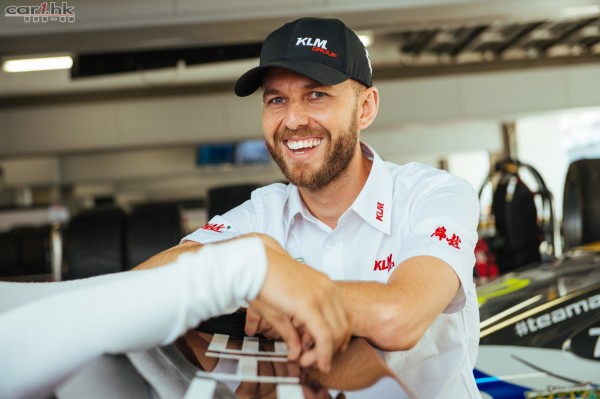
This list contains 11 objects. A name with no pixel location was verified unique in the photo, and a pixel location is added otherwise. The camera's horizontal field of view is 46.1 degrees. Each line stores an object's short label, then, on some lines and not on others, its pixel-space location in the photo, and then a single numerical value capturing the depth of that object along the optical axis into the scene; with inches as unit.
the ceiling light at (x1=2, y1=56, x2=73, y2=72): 259.9
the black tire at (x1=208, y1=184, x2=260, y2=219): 108.8
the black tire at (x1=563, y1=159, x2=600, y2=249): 144.7
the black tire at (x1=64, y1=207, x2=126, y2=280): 164.4
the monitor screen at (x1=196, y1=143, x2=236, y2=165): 487.8
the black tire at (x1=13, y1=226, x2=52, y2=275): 249.0
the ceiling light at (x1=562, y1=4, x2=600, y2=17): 223.8
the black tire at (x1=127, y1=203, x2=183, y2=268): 167.0
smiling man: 53.0
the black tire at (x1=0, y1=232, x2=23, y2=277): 244.1
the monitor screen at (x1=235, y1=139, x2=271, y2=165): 486.3
